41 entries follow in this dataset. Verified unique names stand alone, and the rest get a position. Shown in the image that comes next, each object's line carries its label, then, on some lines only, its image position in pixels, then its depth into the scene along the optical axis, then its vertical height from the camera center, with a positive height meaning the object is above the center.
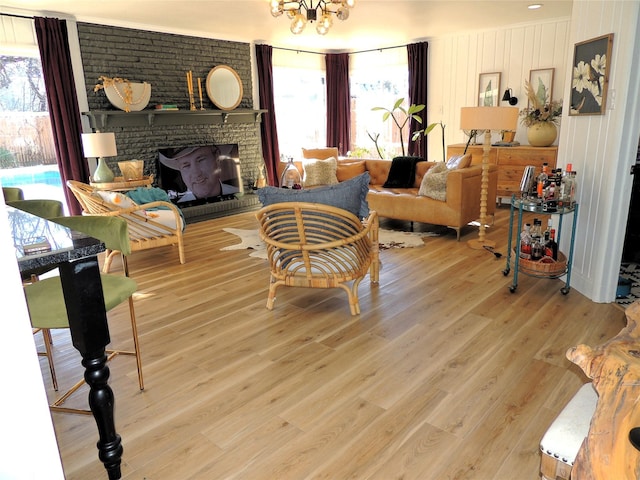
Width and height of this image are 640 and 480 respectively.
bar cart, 3.22 -1.01
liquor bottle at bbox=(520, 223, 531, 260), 3.49 -0.95
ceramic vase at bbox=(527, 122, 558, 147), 6.17 -0.21
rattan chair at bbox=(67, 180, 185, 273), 4.12 -0.84
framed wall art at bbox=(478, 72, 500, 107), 6.84 +0.45
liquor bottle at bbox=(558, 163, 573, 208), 3.21 -0.51
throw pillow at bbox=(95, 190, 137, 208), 4.15 -0.61
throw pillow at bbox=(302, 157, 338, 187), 6.52 -0.68
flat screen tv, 6.33 -0.65
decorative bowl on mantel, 5.59 +0.44
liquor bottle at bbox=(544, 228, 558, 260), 3.41 -0.97
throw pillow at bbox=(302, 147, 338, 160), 7.13 -0.44
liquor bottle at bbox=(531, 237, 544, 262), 3.43 -0.99
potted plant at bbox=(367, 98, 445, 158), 6.93 +0.07
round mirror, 6.79 +0.61
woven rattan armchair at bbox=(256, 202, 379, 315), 2.88 -0.79
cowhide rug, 4.82 -1.29
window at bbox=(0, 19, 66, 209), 5.00 +0.07
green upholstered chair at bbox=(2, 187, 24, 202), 2.93 -0.38
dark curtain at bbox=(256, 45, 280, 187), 7.43 +0.20
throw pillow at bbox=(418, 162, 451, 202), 5.04 -0.69
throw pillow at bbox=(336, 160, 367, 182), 6.61 -0.66
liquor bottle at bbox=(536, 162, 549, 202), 3.31 -0.46
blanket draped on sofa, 5.95 -0.66
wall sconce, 6.64 +0.30
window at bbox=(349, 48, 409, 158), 8.05 +0.50
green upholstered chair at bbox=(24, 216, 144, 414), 1.73 -0.66
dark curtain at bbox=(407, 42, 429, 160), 7.48 +0.61
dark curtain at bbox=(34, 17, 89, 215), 5.09 +0.37
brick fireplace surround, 5.61 +0.70
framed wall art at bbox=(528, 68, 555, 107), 6.35 +0.47
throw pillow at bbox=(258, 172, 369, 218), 2.95 -0.45
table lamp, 4.85 -0.14
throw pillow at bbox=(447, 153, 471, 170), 5.16 -0.48
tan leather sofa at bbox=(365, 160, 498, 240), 4.86 -0.90
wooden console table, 6.11 -0.56
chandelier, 3.98 +1.01
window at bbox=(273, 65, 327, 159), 8.09 +0.31
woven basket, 3.32 -1.09
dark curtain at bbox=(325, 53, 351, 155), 8.49 +0.39
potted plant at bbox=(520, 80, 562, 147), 6.18 -0.02
